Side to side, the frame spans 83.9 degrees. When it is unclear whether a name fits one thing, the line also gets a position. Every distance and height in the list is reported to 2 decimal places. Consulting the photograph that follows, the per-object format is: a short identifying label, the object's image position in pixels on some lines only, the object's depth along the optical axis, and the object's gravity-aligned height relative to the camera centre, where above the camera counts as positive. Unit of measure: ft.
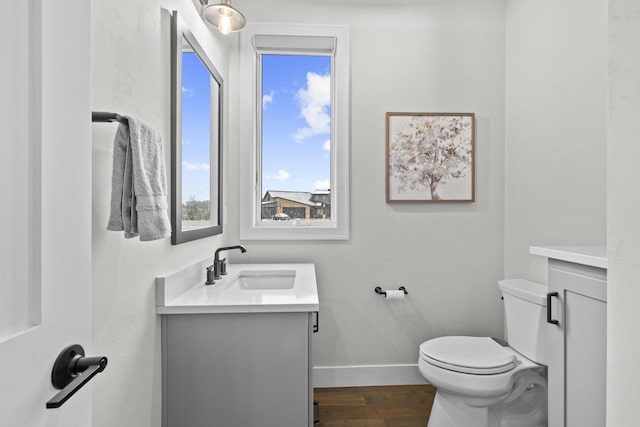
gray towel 2.99 +0.17
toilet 5.24 -2.46
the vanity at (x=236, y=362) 4.25 -1.83
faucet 5.58 -0.98
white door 1.41 +0.04
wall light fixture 5.60 +3.08
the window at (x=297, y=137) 7.50 +1.60
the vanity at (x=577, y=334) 3.64 -1.36
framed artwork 7.58 +1.16
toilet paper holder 7.41 -1.67
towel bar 2.82 +0.74
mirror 4.70 +1.11
